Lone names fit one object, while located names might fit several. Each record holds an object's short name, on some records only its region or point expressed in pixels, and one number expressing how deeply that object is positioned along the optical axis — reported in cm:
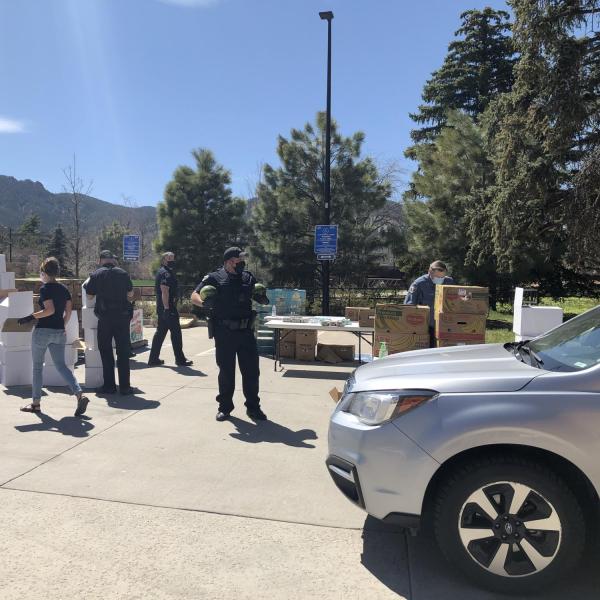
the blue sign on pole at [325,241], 1312
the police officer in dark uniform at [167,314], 846
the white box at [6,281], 838
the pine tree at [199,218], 1930
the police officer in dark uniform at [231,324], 560
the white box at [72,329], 736
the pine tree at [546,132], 1246
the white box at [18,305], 701
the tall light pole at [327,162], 1345
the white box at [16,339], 709
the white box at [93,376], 711
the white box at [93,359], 708
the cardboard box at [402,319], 721
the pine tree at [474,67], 2309
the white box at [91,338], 717
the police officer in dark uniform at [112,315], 658
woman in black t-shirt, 566
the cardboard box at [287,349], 966
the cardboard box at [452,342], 684
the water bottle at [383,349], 711
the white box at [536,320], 720
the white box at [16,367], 711
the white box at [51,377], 719
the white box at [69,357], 725
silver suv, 247
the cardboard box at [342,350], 957
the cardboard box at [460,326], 683
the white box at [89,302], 703
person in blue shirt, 775
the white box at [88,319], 718
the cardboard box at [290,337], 957
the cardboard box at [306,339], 945
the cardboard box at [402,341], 720
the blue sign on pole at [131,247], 1496
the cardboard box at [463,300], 679
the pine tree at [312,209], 1755
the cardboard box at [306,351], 948
